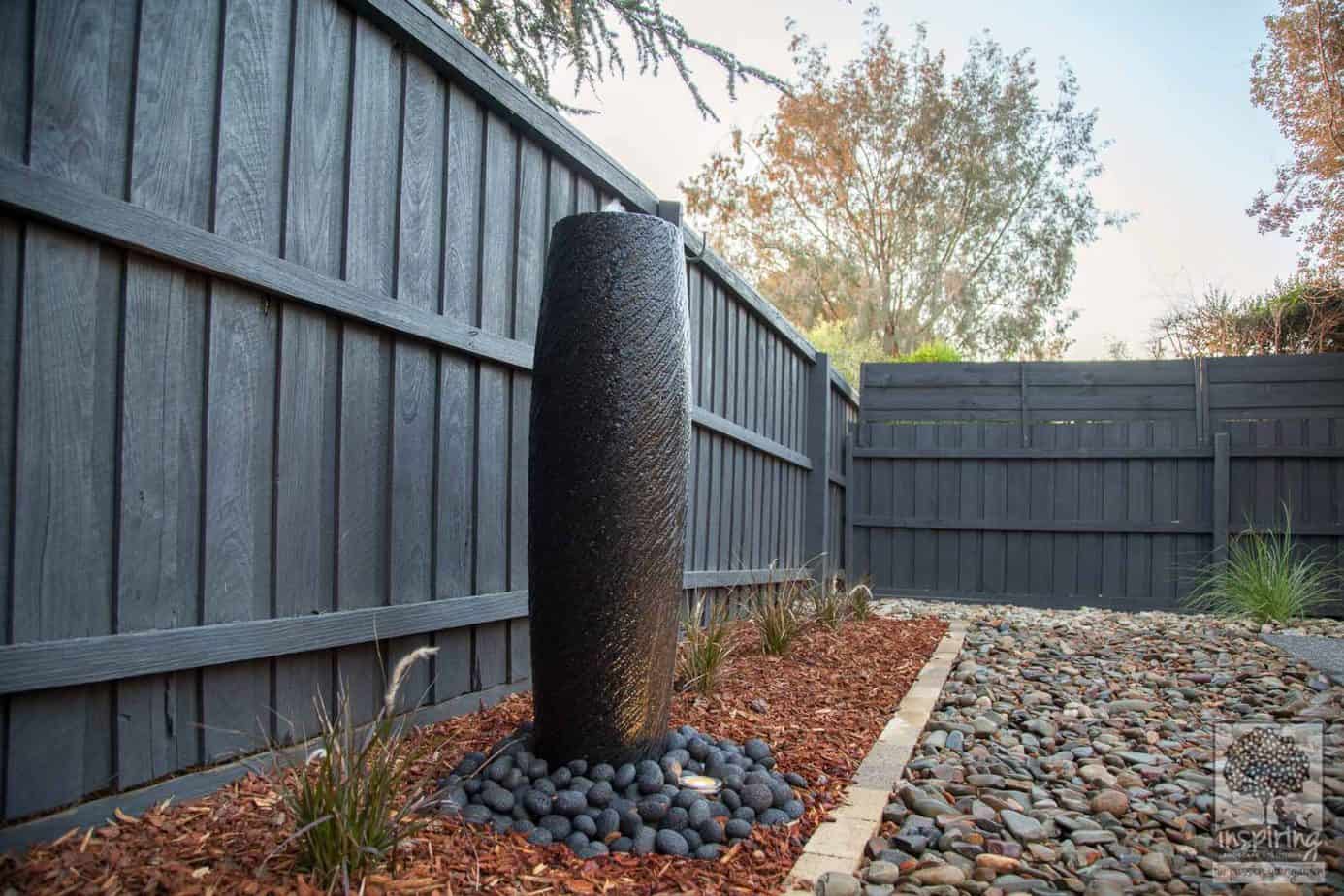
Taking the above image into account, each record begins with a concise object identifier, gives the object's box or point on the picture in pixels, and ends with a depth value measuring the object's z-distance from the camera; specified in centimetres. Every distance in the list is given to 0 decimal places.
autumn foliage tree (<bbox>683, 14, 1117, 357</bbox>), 1986
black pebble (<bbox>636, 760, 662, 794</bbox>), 242
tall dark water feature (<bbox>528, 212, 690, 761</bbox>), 245
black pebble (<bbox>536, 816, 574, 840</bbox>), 221
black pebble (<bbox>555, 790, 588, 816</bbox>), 228
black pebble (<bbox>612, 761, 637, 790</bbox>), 243
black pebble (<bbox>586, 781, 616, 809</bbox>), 232
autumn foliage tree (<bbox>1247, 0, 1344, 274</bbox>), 1077
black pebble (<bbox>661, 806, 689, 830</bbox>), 227
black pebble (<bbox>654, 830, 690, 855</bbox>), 217
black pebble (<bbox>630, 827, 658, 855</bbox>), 217
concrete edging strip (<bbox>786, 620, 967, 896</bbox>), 216
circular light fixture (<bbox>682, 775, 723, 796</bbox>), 248
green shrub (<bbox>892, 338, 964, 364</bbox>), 1170
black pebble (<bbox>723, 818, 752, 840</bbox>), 226
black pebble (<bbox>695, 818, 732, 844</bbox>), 223
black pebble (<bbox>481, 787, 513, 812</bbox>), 230
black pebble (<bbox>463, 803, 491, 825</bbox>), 222
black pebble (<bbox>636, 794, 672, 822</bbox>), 229
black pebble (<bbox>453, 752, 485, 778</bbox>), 247
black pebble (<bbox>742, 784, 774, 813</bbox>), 241
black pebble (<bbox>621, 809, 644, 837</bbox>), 225
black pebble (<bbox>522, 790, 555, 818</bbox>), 228
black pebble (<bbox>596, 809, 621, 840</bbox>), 223
